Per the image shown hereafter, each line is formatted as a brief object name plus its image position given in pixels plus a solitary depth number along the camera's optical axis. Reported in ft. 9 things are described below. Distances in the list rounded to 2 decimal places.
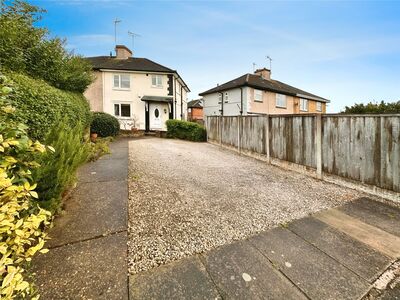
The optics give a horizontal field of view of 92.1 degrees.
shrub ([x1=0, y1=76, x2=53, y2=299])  3.80
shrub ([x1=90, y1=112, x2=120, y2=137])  44.45
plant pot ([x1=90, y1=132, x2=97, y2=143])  37.38
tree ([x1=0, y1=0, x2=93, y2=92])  14.98
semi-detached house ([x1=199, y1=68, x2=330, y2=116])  68.23
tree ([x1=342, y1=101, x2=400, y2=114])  36.79
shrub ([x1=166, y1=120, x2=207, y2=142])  47.93
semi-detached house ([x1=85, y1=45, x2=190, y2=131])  59.77
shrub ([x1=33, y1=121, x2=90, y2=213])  8.62
